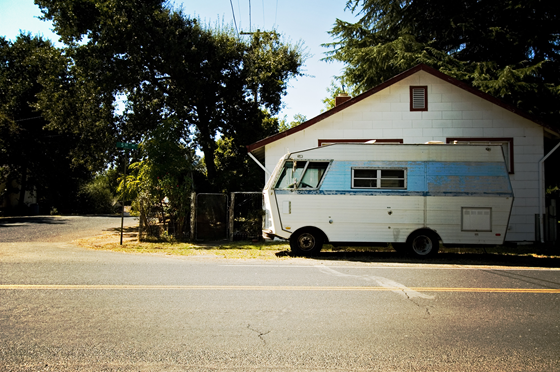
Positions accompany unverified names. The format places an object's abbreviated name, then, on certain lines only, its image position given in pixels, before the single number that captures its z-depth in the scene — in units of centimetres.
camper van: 1167
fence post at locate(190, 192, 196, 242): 1602
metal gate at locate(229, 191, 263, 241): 1593
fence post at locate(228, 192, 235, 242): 1588
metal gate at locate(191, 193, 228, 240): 1647
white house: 1612
